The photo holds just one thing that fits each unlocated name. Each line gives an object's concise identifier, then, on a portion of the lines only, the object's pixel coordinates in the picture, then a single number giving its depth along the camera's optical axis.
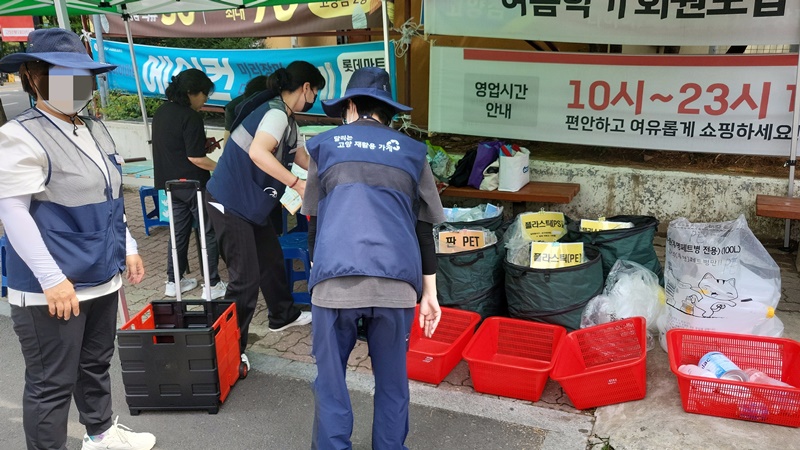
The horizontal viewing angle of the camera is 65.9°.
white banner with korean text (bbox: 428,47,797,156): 5.14
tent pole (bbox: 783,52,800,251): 4.87
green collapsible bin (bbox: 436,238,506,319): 4.19
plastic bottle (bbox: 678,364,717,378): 3.33
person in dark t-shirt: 4.76
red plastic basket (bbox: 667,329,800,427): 3.12
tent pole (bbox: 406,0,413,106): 6.70
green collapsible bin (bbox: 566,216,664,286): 4.28
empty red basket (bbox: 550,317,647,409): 3.36
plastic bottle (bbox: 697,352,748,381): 3.29
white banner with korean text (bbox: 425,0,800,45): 4.93
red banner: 13.38
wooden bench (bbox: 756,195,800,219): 4.66
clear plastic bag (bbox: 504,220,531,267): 4.33
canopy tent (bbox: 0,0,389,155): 6.04
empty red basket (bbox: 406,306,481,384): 3.72
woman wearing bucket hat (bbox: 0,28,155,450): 2.41
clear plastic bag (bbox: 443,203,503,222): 4.81
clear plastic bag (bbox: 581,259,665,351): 3.99
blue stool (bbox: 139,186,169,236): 6.53
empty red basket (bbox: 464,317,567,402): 3.53
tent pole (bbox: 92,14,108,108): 8.55
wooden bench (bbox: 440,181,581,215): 5.37
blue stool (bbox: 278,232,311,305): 4.86
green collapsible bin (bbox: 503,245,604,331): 3.98
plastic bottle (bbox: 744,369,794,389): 3.31
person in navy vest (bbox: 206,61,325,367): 3.63
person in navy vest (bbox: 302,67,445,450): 2.48
